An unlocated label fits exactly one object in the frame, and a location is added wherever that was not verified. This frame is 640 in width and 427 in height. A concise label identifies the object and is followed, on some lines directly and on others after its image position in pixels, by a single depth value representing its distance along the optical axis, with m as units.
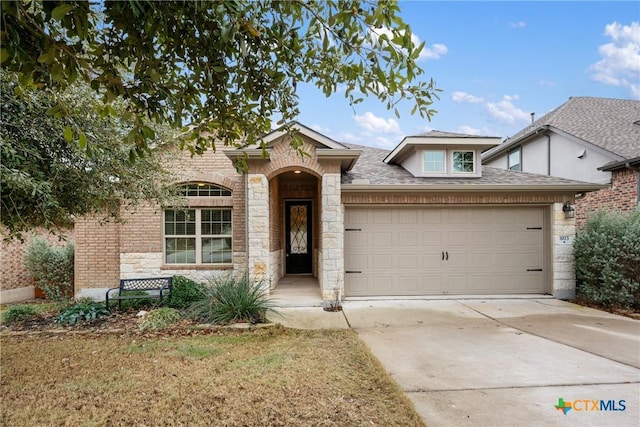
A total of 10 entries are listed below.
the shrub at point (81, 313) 6.71
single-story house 7.65
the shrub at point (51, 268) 9.37
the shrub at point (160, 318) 6.09
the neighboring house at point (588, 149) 9.88
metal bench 7.71
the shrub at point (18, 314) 6.93
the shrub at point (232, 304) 6.39
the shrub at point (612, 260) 7.07
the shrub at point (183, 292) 7.60
